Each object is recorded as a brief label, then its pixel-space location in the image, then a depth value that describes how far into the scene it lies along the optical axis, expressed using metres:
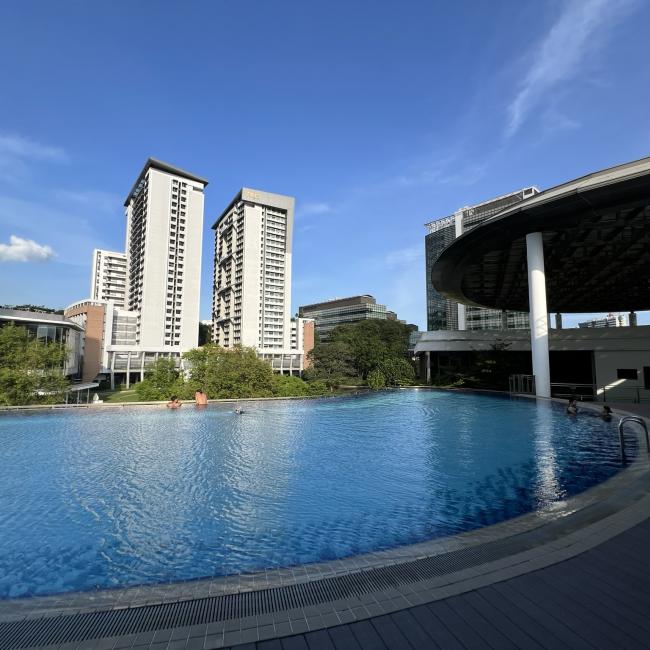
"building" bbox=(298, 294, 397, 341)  133.38
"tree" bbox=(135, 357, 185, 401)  24.33
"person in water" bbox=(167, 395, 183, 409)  19.94
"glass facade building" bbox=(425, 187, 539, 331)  77.06
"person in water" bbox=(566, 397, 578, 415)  16.40
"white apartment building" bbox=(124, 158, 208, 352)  80.06
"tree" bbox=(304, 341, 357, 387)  47.38
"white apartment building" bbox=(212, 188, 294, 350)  90.44
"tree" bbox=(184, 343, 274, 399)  24.91
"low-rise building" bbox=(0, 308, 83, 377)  30.48
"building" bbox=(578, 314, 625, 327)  86.67
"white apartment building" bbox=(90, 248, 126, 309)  103.88
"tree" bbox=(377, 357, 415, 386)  37.56
